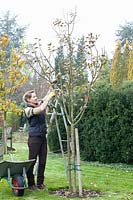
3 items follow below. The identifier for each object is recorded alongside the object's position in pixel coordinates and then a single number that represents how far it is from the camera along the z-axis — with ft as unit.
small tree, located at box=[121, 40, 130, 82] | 77.02
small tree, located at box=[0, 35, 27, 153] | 47.96
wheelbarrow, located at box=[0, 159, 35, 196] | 21.03
